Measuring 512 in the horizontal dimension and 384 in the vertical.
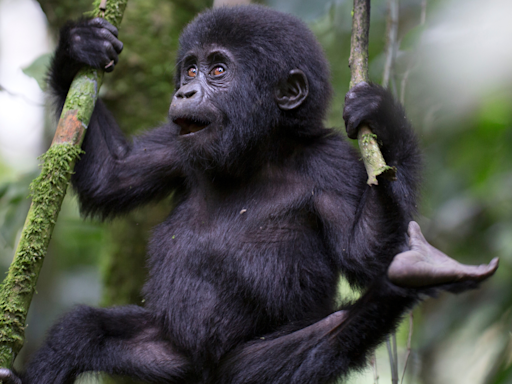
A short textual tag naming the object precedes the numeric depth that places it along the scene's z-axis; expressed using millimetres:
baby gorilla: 5922
